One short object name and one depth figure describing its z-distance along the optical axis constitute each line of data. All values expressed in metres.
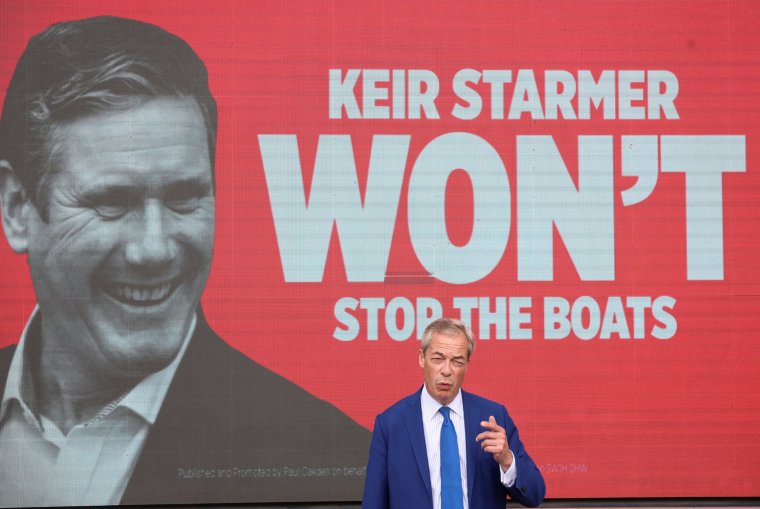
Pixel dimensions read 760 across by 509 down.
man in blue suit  4.82
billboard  9.45
